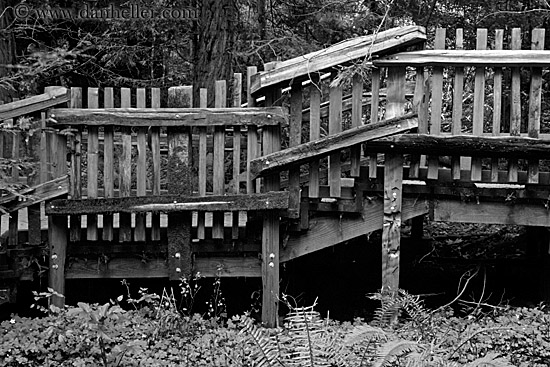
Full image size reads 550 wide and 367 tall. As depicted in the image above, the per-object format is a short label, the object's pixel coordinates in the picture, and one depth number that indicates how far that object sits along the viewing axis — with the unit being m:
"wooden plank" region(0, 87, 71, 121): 6.70
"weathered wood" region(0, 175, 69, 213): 6.77
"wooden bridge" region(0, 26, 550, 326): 6.71
